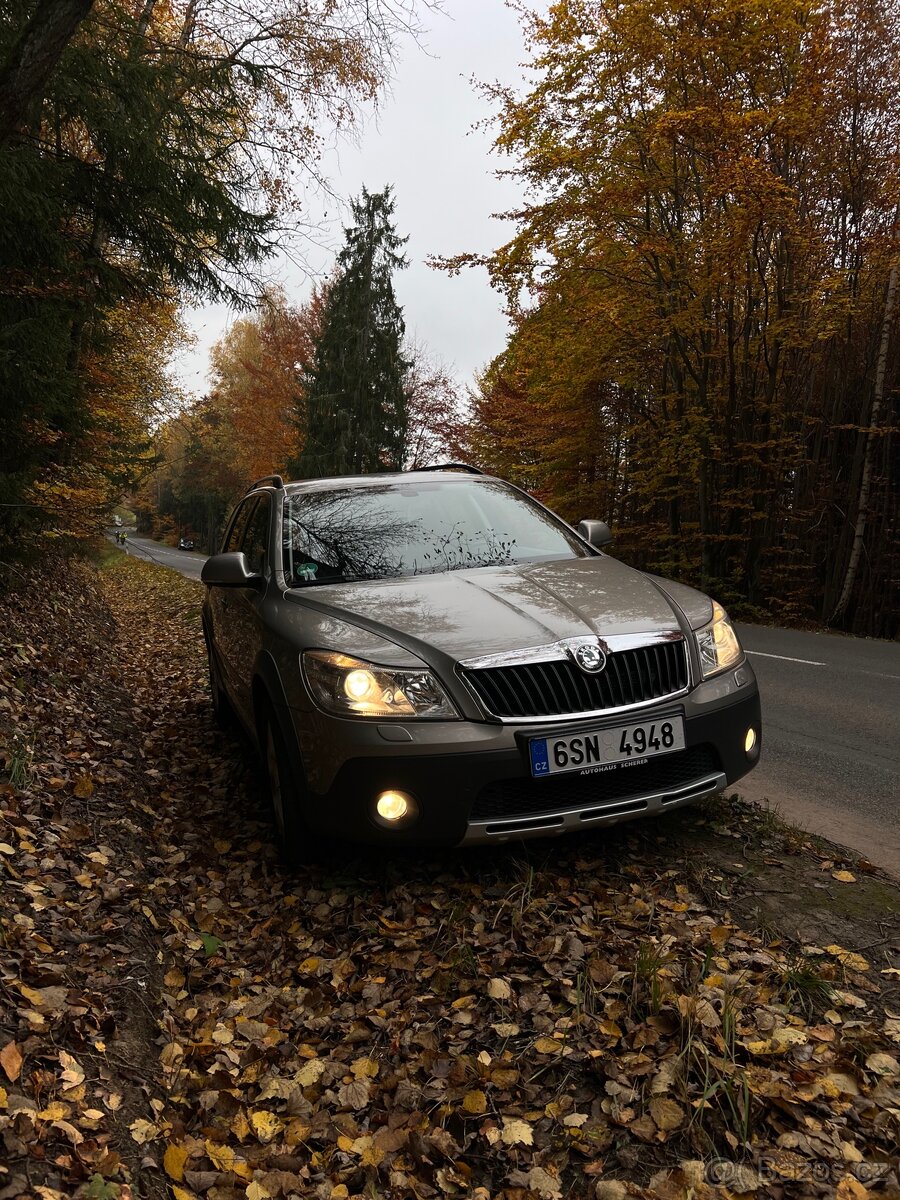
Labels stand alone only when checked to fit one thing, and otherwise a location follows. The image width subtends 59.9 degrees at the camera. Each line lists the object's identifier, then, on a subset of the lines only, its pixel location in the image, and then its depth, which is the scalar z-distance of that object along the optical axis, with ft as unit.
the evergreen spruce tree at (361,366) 108.17
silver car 9.55
